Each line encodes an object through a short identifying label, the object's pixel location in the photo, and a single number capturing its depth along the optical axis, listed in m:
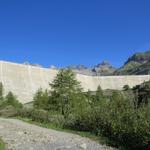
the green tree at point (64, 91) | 19.30
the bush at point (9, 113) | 17.91
